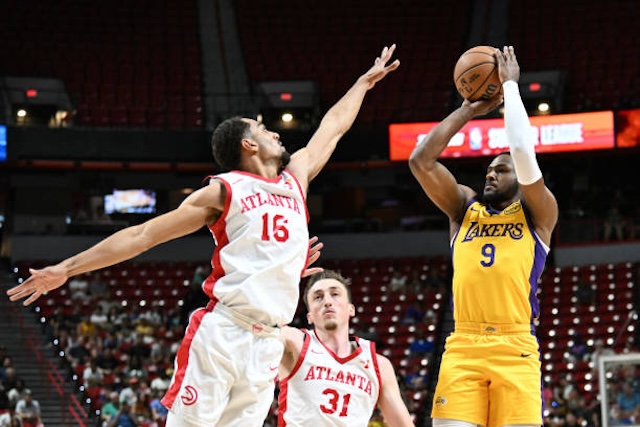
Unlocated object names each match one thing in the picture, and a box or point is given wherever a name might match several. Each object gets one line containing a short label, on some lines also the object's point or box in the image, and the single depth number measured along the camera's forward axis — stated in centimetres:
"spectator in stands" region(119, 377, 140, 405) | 1525
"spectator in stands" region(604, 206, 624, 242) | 2181
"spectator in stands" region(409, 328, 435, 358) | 1839
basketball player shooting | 547
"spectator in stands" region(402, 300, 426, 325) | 1972
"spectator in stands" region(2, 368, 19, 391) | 1541
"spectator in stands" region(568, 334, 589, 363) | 1778
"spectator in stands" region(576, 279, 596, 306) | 1978
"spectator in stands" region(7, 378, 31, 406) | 1508
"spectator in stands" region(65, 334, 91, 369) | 1702
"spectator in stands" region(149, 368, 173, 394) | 1580
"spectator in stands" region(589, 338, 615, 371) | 1703
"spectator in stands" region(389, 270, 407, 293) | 2098
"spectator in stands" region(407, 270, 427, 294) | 2089
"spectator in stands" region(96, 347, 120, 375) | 1667
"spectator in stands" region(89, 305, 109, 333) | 1833
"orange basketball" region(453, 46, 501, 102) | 589
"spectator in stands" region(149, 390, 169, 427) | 1472
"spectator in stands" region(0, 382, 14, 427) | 1385
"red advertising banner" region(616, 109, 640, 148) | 2111
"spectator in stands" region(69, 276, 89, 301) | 1992
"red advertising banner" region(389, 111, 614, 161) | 2120
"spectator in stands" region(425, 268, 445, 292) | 2087
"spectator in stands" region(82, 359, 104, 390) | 1614
